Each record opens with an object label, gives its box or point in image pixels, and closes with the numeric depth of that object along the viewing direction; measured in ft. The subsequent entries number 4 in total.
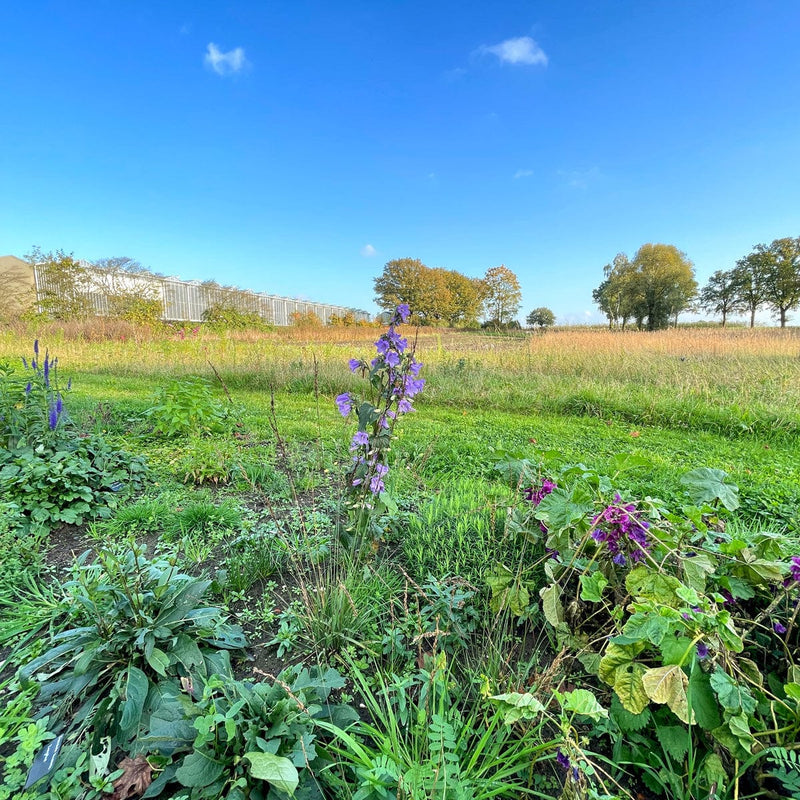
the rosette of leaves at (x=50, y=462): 7.01
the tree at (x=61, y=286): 52.54
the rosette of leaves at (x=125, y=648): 3.62
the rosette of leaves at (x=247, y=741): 2.77
